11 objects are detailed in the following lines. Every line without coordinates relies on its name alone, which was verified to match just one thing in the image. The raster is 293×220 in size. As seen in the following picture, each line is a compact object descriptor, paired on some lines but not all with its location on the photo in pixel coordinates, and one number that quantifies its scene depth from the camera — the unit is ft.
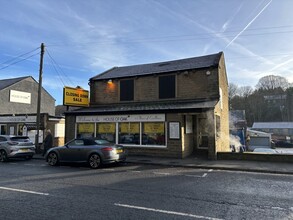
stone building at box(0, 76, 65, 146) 73.15
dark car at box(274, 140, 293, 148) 163.75
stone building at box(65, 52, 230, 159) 49.01
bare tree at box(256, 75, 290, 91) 271.08
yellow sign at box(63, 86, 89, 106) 62.52
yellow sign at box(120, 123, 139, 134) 53.31
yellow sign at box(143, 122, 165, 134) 50.72
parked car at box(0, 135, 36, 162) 48.21
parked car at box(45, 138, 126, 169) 38.40
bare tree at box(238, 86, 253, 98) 262.26
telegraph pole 58.76
